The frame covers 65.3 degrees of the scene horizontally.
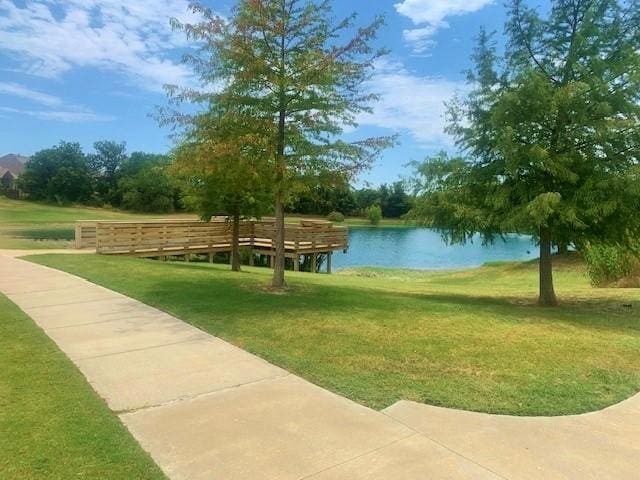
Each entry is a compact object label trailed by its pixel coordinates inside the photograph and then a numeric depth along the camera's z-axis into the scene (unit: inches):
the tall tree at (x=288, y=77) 314.7
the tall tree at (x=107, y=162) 3356.3
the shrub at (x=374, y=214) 2723.9
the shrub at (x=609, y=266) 515.8
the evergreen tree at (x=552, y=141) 307.4
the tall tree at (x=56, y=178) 3075.8
